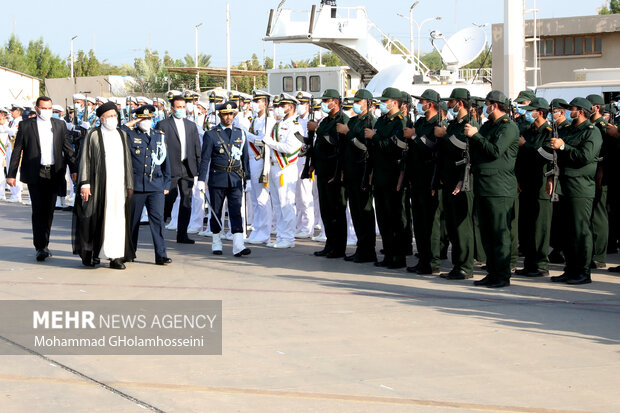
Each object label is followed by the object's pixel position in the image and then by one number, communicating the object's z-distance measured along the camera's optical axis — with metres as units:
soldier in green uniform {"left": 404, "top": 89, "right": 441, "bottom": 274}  12.10
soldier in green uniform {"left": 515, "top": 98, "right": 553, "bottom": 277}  12.05
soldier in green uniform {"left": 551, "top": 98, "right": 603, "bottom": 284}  11.31
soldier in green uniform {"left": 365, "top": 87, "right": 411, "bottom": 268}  12.62
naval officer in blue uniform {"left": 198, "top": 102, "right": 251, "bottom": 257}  13.91
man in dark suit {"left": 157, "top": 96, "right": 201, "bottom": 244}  15.16
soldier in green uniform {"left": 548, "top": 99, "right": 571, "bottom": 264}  13.09
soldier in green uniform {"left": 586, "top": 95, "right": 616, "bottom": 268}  12.67
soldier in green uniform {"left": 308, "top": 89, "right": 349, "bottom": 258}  13.80
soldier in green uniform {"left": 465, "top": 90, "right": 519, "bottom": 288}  11.05
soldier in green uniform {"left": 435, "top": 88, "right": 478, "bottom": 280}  11.68
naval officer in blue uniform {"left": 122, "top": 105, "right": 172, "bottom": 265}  12.88
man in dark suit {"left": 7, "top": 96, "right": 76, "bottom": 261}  13.49
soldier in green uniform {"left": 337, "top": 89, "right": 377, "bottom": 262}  13.22
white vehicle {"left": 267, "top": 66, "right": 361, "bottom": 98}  32.66
